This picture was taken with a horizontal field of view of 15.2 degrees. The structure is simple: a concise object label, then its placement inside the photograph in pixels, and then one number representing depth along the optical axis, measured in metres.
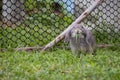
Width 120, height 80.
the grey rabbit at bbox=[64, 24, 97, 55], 5.19
